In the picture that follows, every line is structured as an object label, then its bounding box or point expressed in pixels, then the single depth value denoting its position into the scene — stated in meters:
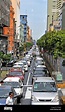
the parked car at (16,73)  28.09
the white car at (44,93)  11.64
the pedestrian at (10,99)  10.31
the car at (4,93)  10.36
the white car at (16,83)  17.12
